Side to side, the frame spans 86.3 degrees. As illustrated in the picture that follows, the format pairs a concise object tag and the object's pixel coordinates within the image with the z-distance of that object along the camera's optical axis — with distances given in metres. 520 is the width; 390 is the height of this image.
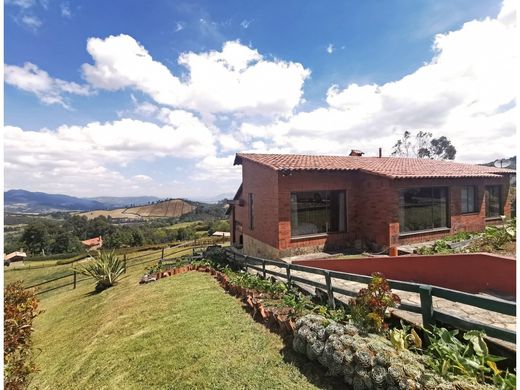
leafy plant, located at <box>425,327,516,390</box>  3.24
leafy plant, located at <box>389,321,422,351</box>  3.86
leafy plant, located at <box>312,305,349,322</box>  5.34
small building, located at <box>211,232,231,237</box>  41.79
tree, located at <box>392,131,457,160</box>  51.47
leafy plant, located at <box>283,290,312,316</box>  6.09
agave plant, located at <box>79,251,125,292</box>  14.35
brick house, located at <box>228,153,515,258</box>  11.96
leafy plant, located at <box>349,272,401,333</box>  4.45
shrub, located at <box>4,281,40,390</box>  5.11
